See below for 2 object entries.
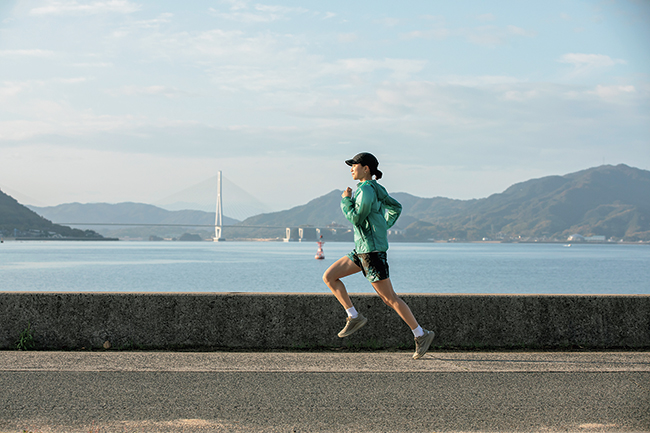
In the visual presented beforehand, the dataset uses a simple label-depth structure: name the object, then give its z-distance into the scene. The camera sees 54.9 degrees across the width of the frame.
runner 5.78
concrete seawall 6.59
